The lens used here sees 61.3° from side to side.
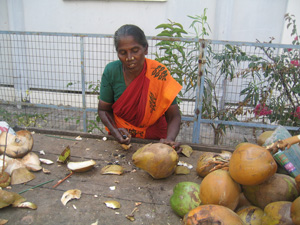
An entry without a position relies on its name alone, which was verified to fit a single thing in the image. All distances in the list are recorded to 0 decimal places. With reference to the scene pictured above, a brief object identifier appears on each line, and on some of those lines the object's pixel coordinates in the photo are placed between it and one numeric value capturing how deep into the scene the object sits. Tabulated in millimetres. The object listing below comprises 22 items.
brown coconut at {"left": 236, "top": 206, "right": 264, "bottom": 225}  1160
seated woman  2230
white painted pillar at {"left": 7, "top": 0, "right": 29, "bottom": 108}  5180
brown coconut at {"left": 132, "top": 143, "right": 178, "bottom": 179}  1622
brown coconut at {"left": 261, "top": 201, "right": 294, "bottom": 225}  1057
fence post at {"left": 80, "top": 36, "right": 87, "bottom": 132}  3076
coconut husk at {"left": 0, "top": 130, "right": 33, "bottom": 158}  1798
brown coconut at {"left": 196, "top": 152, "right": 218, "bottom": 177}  1640
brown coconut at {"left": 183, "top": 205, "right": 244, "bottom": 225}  1016
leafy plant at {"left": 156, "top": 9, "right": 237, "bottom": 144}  3048
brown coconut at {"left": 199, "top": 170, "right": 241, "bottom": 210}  1180
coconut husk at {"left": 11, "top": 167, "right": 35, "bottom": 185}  1621
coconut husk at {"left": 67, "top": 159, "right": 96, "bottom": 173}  1737
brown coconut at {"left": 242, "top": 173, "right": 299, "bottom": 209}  1212
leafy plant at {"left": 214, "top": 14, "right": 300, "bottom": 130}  2961
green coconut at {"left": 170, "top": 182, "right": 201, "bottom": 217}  1327
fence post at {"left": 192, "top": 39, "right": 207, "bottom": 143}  2715
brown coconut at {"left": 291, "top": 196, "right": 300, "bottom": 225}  987
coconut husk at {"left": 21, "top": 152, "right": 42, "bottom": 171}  1760
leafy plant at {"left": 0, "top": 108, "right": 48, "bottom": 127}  3957
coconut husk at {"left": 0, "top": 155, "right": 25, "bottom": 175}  1683
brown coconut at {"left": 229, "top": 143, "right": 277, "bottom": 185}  1153
